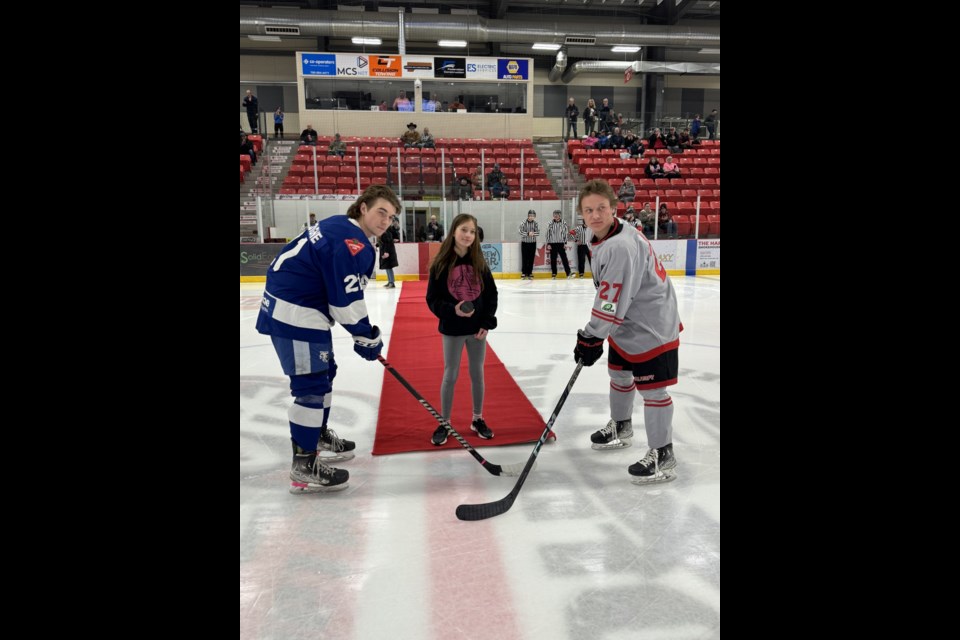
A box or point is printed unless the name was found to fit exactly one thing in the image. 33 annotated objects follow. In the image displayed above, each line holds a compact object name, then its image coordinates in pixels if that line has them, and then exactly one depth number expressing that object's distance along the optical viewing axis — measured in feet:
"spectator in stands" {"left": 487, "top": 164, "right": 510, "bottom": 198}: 40.70
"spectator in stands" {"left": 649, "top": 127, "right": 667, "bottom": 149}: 54.29
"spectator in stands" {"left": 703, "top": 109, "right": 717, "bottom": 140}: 57.72
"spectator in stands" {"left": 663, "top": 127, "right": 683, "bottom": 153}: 53.78
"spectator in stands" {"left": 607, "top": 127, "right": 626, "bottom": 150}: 52.19
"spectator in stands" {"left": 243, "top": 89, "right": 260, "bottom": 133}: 51.62
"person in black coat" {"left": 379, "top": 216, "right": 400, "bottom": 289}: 32.53
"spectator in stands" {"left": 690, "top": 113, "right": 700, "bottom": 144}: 56.85
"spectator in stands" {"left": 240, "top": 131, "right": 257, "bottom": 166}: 44.98
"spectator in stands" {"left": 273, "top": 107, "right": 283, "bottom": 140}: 52.09
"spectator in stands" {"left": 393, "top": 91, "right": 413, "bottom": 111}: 54.65
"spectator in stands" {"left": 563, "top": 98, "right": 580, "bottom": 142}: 57.21
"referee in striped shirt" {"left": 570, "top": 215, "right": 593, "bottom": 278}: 37.35
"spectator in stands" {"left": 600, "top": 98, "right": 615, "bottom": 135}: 54.13
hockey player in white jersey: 8.15
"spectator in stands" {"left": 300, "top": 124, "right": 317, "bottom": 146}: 48.96
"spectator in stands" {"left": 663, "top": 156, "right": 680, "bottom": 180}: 48.16
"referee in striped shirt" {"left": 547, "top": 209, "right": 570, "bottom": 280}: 36.52
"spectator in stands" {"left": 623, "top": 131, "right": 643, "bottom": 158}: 51.98
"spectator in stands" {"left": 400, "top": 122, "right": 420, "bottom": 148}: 48.78
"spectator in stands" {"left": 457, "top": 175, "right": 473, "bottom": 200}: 39.45
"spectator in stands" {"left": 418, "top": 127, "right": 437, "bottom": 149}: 48.06
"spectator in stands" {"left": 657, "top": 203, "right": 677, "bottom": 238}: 39.09
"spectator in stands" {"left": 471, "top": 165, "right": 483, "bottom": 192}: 40.93
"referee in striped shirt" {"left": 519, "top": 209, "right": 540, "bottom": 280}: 36.70
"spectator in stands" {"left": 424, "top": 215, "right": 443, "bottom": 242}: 37.52
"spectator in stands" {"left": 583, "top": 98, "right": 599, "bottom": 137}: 56.18
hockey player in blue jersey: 7.77
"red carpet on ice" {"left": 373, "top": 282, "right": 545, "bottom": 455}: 10.30
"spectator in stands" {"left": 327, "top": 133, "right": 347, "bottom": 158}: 44.45
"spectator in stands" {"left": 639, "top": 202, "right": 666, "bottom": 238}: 38.09
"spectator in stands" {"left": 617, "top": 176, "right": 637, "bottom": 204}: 39.17
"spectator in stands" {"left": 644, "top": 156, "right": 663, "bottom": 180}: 48.11
